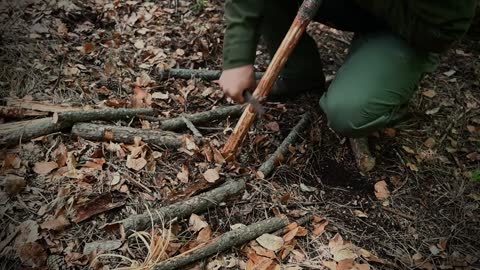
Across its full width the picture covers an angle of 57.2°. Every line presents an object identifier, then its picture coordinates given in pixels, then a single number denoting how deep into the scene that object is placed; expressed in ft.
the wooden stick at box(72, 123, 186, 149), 6.93
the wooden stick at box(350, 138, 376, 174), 7.90
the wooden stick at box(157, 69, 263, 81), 8.89
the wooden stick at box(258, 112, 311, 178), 7.25
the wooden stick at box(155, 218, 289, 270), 5.62
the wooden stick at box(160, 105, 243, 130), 7.57
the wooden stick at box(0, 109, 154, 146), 6.58
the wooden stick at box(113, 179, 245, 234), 5.94
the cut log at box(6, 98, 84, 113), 7.15
